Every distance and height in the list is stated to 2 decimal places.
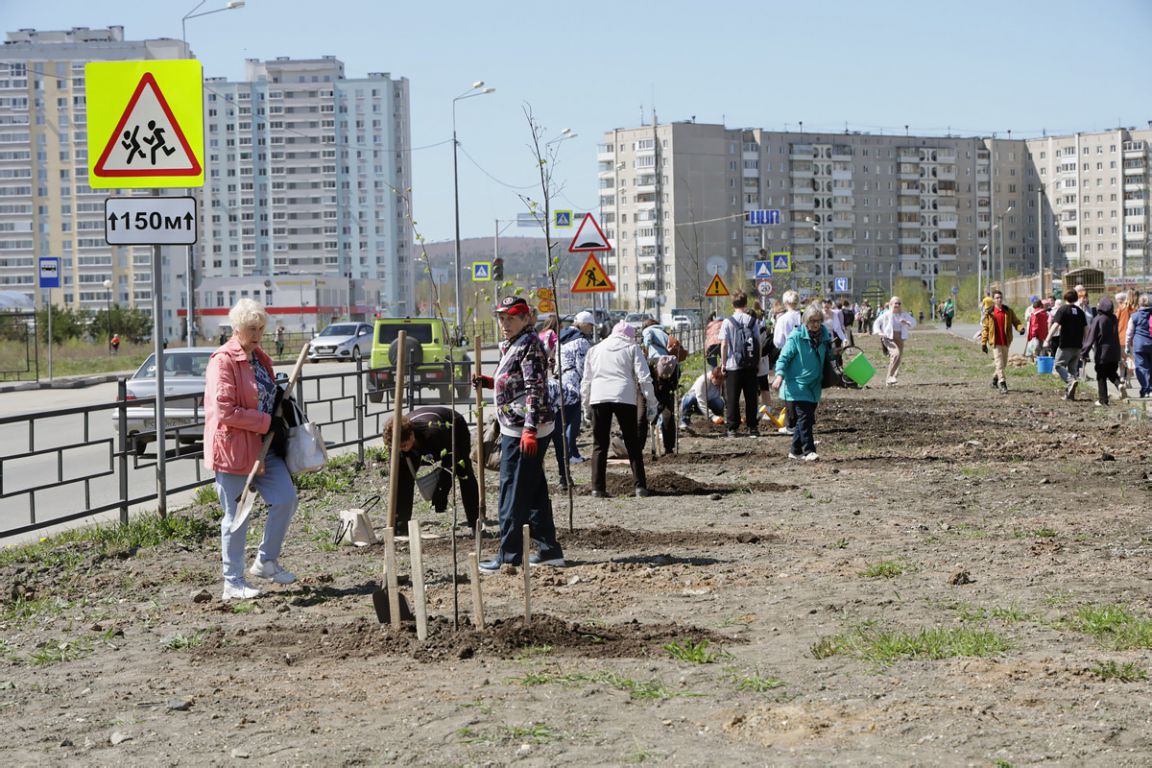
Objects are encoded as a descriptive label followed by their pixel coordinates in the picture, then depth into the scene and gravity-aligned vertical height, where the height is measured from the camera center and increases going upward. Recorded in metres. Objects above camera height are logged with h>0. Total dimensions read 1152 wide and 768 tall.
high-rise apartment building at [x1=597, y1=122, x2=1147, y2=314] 147.12 +13.78
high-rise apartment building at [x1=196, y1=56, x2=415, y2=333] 167.25 +18.71
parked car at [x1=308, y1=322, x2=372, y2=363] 54.03 -0.34
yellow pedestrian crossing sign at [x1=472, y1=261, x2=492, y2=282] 39.13 +1.69
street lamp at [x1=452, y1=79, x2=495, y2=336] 42.74 +5.56
